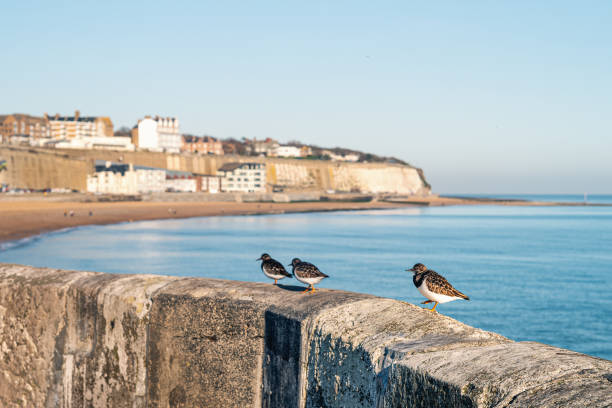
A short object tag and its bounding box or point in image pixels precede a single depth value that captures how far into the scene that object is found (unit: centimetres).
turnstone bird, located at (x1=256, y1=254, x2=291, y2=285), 596
